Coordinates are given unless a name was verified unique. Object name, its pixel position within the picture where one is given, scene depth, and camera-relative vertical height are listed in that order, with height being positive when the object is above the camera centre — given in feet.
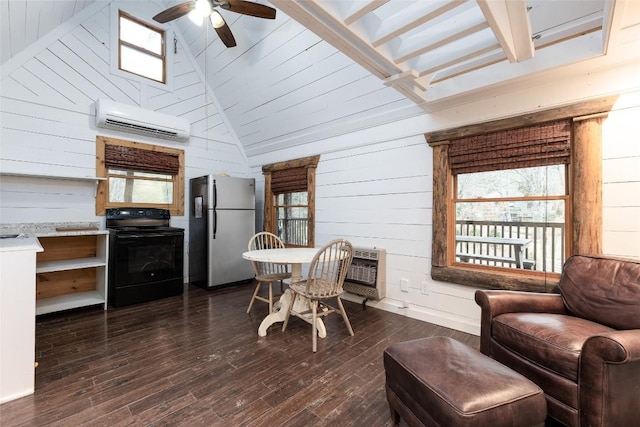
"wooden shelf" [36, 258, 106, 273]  9.76 -1.95
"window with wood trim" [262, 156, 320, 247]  13.87 +0.67
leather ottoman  3.60 -2.40
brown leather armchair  4.21 -2.16
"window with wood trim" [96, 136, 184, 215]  12.43 +1.73
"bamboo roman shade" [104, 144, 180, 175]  12.51 +2.43
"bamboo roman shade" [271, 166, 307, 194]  14.25 +1.71
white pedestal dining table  8.27 -2.00
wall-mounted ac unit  11.87 +4.09
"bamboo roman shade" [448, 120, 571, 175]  7.57 +1.93
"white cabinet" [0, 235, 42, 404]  5.62 -2.23
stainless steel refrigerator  13.60 -0.81
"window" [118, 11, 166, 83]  13.08 +7.83
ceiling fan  8.36 +6.19
